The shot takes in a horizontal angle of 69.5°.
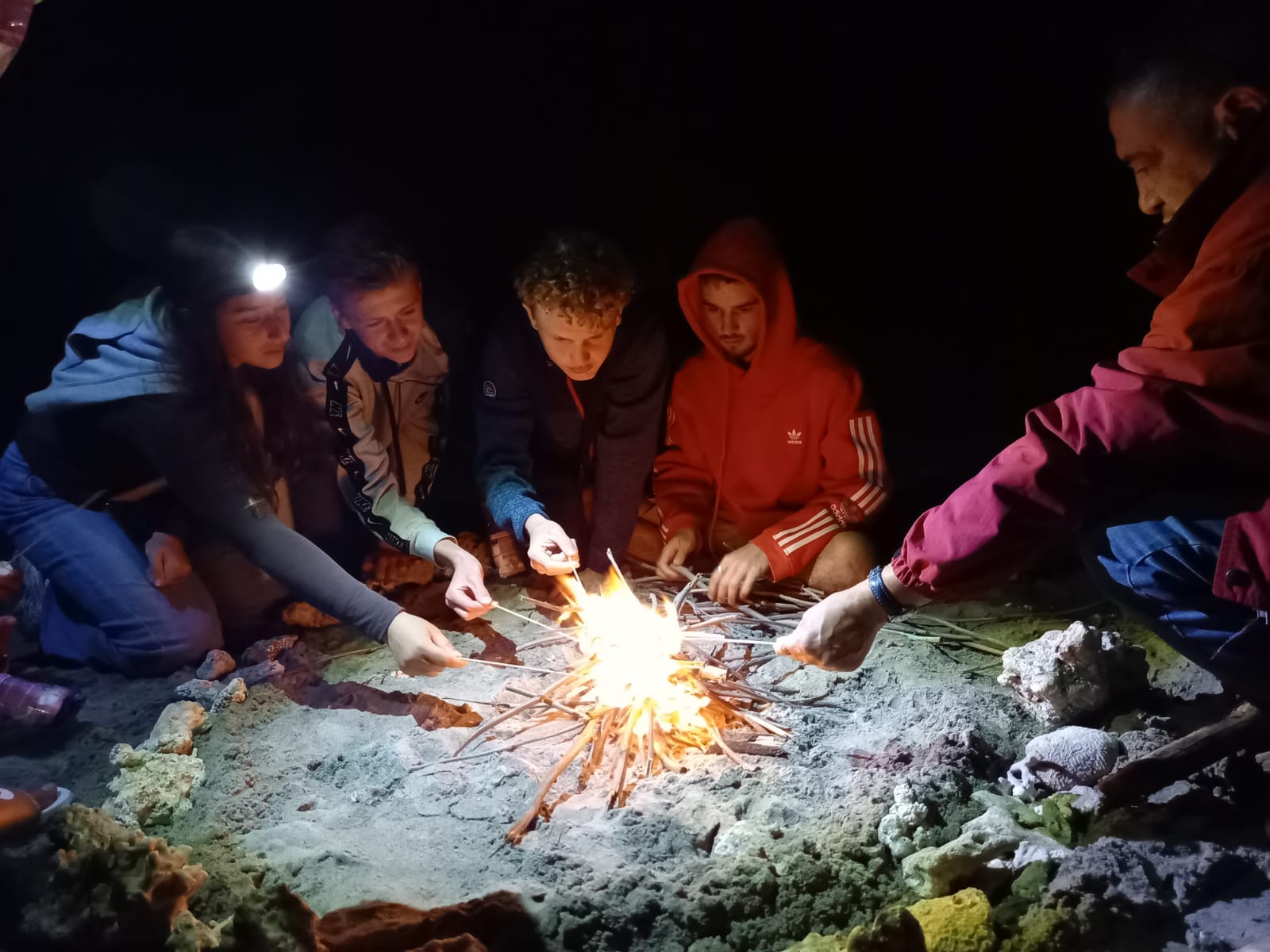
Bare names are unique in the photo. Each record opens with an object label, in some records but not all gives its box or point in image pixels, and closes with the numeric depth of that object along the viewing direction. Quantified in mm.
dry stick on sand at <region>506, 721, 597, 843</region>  2539
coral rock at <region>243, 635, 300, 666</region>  3549
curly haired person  3506
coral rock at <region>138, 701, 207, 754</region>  2953
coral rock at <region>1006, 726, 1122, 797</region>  2611
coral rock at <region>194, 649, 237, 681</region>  3457
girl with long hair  3055
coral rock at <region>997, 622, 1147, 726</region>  2969
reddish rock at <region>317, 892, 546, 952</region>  2053
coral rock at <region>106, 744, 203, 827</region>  2686
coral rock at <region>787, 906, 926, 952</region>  1890
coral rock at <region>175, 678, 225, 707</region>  3260
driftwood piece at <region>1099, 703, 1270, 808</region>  2543
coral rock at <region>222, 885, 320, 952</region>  1947
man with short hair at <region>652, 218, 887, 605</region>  3742
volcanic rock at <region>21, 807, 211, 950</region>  1966
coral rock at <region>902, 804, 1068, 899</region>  2258
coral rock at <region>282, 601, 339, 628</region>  3801
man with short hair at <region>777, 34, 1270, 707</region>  2045
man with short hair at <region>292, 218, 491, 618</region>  3396
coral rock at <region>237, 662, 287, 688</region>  3380
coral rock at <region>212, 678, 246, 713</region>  3215
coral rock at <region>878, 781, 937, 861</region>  2408
